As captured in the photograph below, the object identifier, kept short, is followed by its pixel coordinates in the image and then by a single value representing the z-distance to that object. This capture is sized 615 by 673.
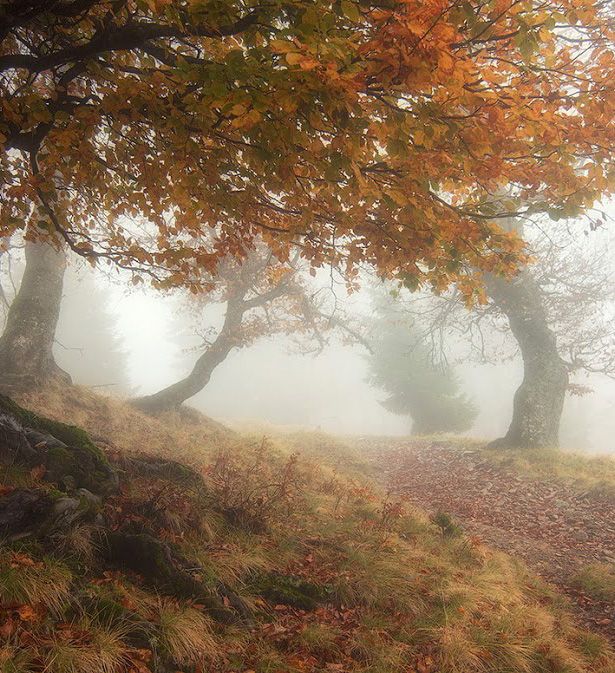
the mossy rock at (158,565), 3.70
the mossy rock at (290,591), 4.23
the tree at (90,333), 33.72
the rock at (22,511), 3.48
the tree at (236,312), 13.87
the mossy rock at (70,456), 4.66
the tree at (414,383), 22.83
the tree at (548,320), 12.40
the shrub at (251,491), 5.34
